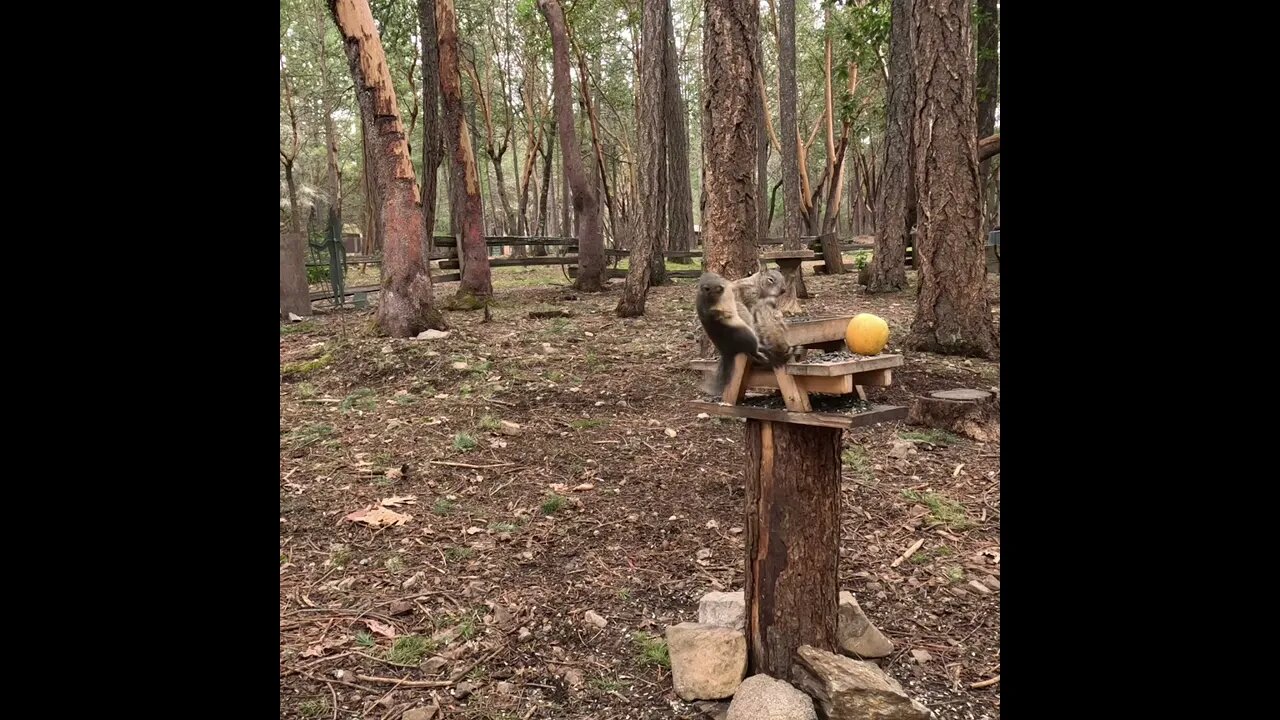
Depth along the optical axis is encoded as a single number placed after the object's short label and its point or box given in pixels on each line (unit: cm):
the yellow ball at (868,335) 253
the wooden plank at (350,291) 1141
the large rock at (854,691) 250
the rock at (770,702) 255
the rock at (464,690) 279
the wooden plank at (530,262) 1420
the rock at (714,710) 271
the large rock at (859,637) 298
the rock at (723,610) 299
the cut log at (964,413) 513
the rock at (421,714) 267
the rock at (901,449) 491
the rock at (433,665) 292
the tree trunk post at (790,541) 269
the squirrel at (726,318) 254
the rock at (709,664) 278
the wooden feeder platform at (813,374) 244
